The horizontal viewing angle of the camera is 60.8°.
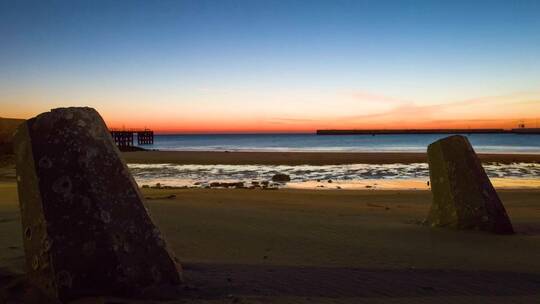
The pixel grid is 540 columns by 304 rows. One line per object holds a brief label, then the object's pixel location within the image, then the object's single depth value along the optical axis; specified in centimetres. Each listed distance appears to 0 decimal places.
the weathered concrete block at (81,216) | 309
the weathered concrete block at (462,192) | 621
